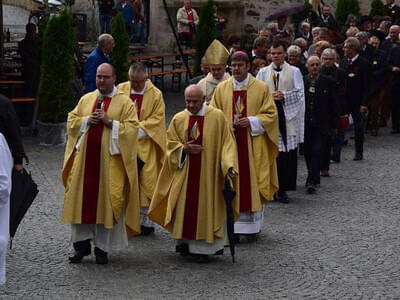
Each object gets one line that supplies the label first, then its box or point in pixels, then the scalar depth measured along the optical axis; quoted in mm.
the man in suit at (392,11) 24355
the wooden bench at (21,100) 16978
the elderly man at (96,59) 13805
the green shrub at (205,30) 20688
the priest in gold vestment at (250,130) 11016
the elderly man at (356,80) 16375
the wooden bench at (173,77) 22219
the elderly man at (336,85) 14172
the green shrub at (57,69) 16703
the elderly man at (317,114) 13781
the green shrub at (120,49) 17984
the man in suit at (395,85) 18703
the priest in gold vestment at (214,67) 11655
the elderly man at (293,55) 13992
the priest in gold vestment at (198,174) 10125
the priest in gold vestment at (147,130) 11328
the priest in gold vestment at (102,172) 10023
